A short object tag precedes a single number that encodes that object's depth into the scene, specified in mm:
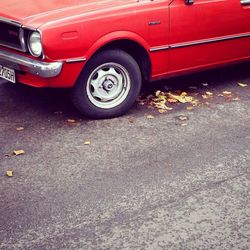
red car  4469
